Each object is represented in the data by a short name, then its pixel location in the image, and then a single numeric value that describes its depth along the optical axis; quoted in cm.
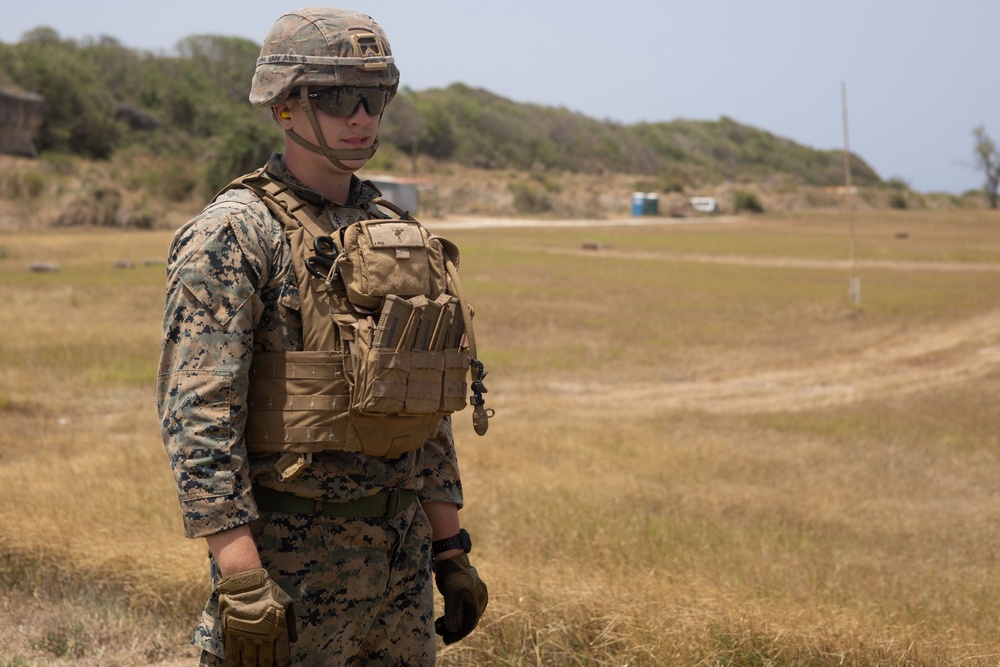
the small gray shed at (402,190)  5100
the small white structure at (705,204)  7625
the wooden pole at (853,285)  2149
